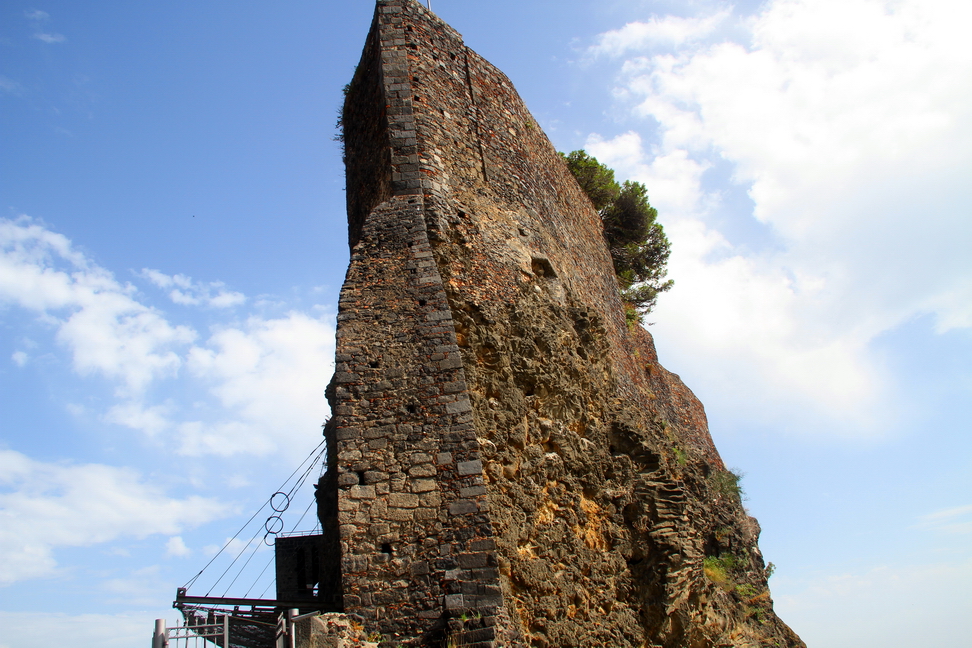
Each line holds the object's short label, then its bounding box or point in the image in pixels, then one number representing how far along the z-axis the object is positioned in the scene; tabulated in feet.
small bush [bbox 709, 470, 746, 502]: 44.14
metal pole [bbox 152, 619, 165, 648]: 17.25
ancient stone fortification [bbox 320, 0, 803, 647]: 20.97
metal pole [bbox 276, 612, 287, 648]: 17.97
